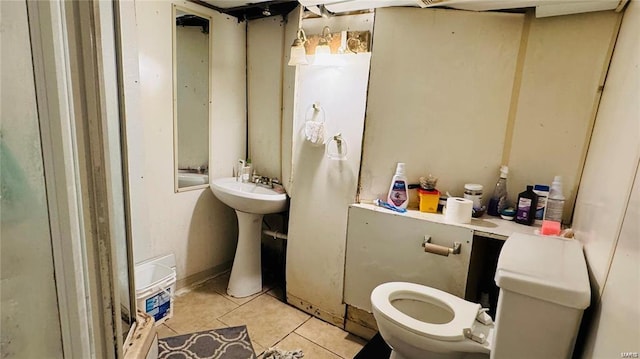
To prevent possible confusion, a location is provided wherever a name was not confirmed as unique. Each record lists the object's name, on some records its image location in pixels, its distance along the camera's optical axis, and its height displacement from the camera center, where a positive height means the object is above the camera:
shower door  0.42 -0.12
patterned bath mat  1.65 -1.26
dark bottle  1.48 -0.36
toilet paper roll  1.46 -0.40
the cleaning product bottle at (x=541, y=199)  1.46 -0.32
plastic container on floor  1.73 -1.04
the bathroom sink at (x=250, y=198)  1.99 -0.55
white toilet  0.79 -0.50
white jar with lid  1.57 -0.34
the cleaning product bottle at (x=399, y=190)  1.66 -0.36
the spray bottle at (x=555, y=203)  1.42 -0.33
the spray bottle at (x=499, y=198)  1.57 -0.35
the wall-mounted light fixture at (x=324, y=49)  1.74 +0.36
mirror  2.01 +0.07
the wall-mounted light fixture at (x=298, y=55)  1.70 +0.31
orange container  1.63 -0.40
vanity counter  1.38 -0.45
